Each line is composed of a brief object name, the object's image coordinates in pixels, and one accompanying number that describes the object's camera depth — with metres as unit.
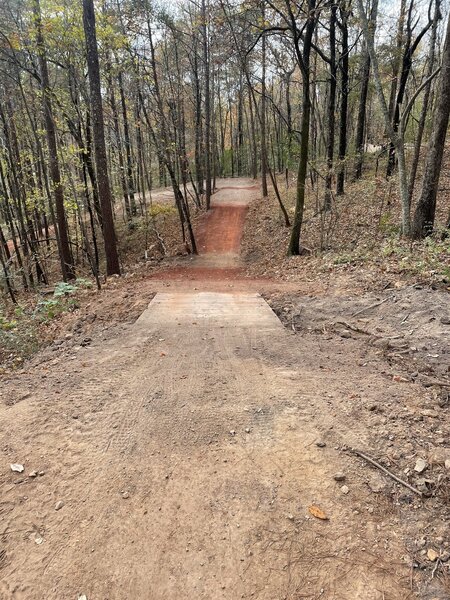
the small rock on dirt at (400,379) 4.08
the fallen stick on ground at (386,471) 2.68
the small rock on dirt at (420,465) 2.83
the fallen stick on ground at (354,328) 5.52
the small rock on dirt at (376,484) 2.73
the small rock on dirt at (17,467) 3.07
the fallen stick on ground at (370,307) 6.18
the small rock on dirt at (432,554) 2.25
